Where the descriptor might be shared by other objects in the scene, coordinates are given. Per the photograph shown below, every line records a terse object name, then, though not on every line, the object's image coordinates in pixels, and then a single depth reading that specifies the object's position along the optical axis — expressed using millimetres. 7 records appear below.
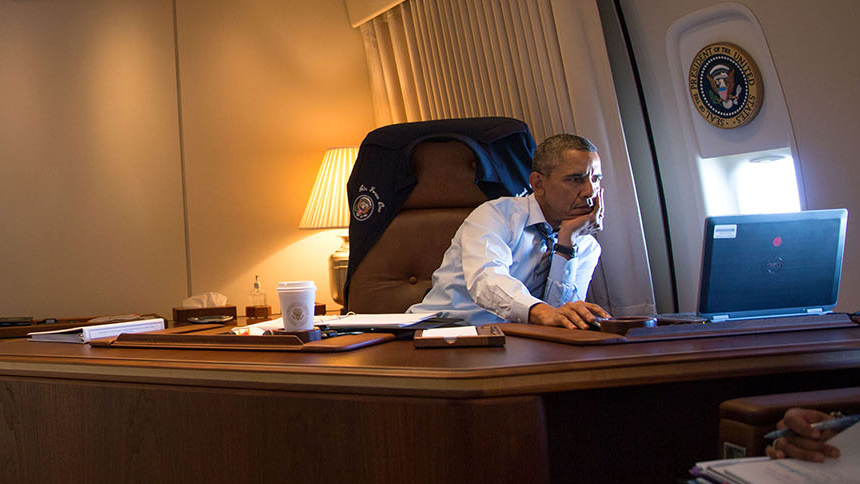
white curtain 2723
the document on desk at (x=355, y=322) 1484
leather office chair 2570
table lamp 3316
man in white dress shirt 2168
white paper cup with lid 1357
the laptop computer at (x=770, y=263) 1380
